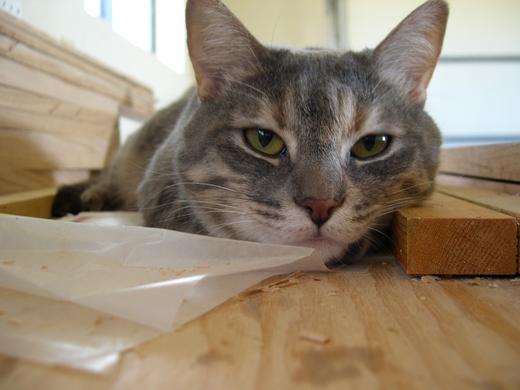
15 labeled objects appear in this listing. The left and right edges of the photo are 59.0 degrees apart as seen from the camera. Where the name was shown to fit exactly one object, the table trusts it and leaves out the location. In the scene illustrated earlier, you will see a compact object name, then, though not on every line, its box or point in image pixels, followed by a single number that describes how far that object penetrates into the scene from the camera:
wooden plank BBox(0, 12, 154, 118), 0.26
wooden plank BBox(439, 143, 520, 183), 0.26
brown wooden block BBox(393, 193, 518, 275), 0.16
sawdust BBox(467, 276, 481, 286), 0.16
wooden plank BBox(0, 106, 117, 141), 0.27
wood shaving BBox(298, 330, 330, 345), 0.12
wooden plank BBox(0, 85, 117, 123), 0.27
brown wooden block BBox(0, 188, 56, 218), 0.25
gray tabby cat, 0.17
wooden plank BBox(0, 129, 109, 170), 0.27
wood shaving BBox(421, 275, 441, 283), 0.16
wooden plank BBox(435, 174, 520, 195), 0.26
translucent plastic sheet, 0.12
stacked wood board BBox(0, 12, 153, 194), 0.27
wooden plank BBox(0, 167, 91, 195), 0.28
